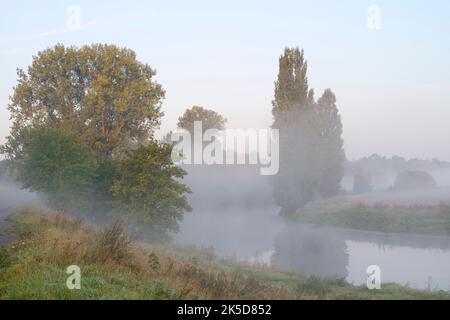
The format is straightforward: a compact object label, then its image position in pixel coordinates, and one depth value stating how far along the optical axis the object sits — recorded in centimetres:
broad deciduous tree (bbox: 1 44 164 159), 4284
